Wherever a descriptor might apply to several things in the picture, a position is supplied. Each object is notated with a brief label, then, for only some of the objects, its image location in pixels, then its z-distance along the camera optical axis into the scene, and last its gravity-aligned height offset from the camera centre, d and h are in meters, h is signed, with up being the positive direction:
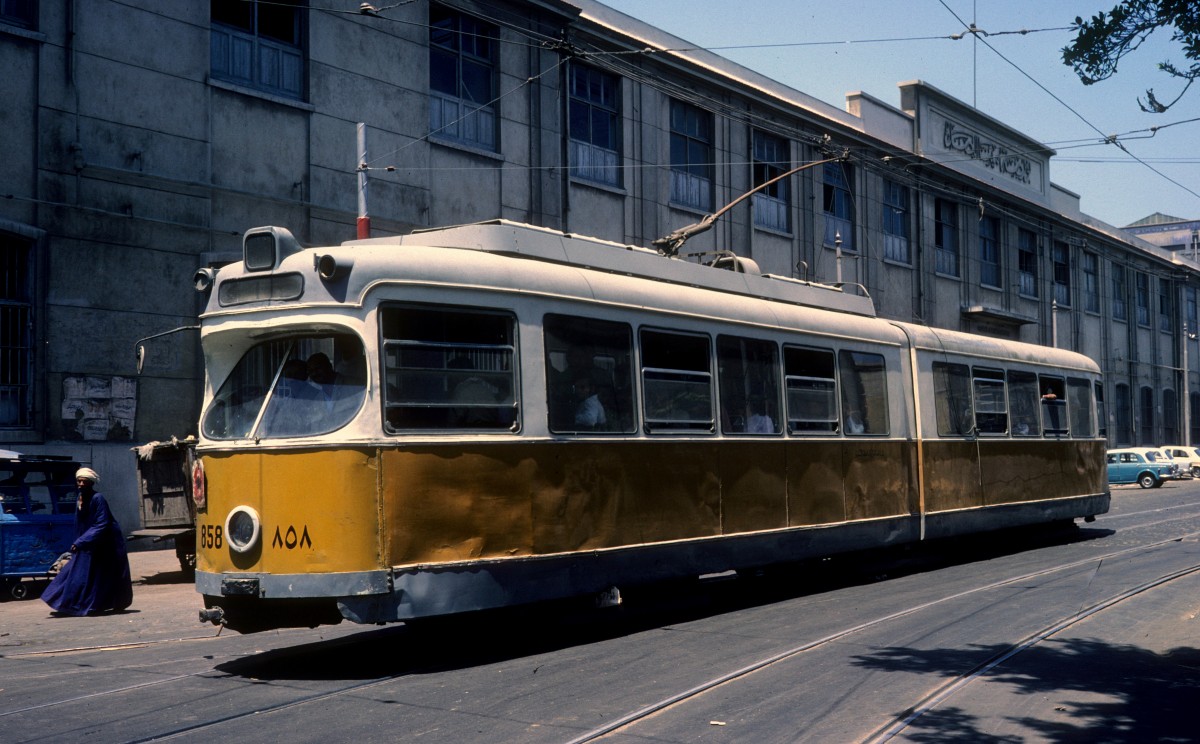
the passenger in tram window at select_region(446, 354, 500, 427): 9.01 +0.41
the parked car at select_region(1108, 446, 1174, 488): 43.44 -0.91
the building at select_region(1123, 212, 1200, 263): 93.25 +16.23
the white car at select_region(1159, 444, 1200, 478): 48.62 -0.68
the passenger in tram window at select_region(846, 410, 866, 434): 13.71 +0.26
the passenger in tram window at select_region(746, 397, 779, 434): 12.02 +0.27
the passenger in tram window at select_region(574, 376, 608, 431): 9.91 +0.35
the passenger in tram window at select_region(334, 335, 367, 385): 8.63 +0.65
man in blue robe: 12.82 -1.12
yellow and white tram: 8.55 +0.20
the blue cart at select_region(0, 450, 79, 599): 14.27 -0.73
